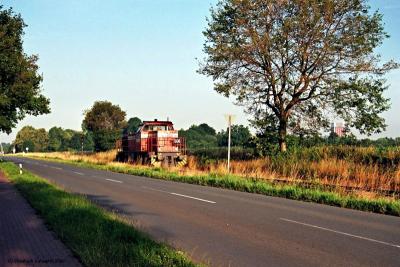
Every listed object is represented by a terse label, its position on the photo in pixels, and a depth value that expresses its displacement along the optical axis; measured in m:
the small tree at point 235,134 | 83.34
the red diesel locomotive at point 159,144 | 33.09
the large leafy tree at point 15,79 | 34.16
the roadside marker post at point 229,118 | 23.12
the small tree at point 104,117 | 81.22
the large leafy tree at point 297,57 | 26.11
